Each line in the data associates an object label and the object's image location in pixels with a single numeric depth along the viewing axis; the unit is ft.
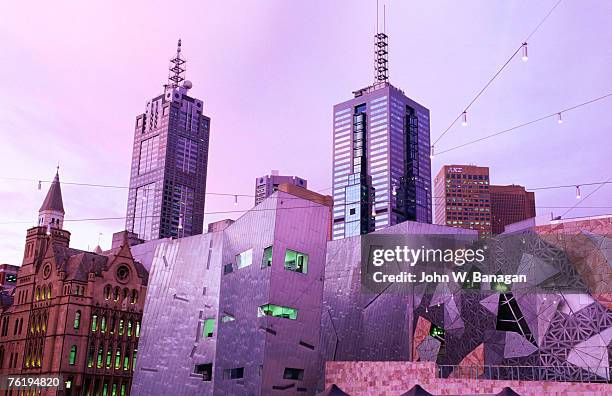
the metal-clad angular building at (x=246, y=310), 162.20
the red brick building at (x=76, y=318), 277.85
